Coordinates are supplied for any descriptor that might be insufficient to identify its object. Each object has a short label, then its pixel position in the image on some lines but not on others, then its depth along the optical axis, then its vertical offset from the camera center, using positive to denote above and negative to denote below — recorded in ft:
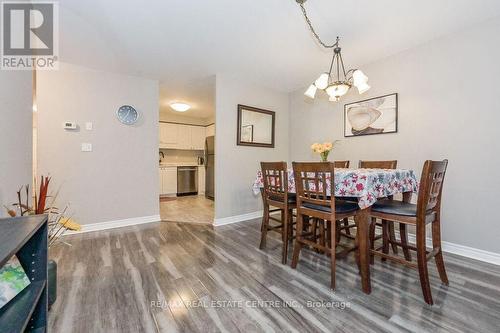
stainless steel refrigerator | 17.66 -0.12
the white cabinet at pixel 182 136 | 19.31 +2.72
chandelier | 6.85 +2.64
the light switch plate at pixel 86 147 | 9.88 +0.84
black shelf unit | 2.27 -1.45
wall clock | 10.66 +2.53
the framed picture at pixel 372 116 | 9.01 +2.19
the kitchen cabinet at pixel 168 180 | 18.79 -1.26
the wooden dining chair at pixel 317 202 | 5.43 -0.97
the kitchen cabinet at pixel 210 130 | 20.94 +3.48
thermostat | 9.43 +1.75
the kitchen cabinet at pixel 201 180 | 20.84 -1.38
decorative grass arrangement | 4.32 -0.85
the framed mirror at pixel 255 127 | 11.79 +2.20
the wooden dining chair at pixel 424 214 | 4.76 -1.15
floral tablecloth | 5.36 -0.48
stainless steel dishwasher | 19.64 -1.35
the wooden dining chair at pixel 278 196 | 6.94 -1.05
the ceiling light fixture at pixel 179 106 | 14.88 +4.10
